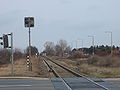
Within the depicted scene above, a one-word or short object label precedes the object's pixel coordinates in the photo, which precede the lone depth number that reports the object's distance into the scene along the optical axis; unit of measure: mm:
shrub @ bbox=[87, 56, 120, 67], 62400
